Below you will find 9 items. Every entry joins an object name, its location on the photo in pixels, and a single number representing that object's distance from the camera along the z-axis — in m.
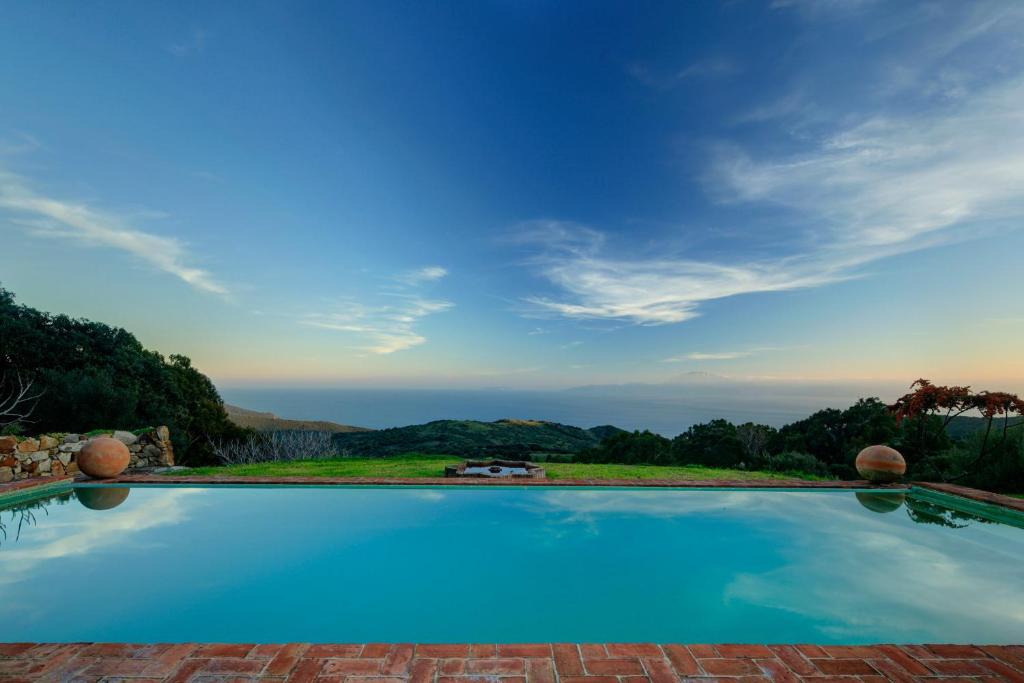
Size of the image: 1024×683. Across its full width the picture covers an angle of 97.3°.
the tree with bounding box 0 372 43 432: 16.48
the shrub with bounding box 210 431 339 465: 20.31
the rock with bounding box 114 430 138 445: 12.63
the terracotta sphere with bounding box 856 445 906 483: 8.42
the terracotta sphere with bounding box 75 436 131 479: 8.27
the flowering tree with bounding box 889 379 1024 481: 9.35
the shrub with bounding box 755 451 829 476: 15.77
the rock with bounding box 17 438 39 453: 9.90
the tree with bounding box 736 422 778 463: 20.73
